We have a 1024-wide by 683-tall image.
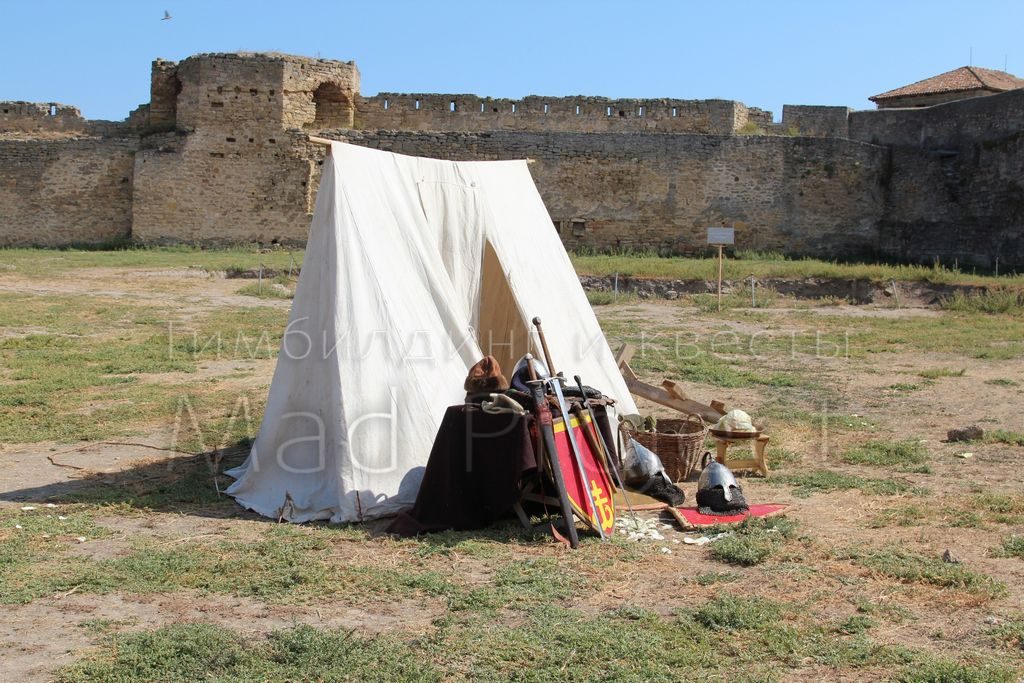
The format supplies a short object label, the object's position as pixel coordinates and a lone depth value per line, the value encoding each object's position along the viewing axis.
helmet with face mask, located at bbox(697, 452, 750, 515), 5.89
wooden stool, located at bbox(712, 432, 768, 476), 6.79
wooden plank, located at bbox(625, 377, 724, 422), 7.86
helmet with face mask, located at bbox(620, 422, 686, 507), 6.25
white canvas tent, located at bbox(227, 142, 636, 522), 6.05
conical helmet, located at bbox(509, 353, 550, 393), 6.01
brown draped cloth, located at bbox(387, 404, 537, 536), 5.51
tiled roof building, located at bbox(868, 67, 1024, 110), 29.41
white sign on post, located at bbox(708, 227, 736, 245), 18.91
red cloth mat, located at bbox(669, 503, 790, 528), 5.73
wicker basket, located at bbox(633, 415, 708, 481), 6.76
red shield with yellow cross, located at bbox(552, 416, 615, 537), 5.46
